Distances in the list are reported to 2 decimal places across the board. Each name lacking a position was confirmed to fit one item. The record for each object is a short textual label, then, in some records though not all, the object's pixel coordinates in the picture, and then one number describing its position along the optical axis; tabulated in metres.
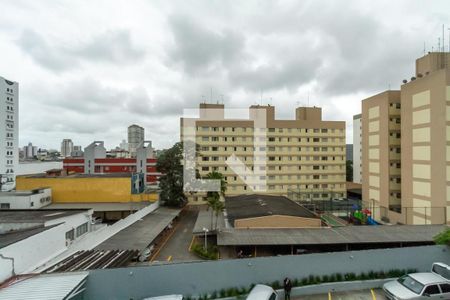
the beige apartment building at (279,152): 42.41
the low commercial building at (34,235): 11.39
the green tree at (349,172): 62.92
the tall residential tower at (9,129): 51.53
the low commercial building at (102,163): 51.06
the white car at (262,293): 8.96
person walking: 10.05
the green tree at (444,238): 12.34
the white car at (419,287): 9.44
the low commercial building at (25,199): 25.33
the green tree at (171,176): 33.16
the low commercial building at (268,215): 21.16
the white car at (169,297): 8.99
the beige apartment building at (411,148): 23.55
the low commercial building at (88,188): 30.44
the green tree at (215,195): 22.73
